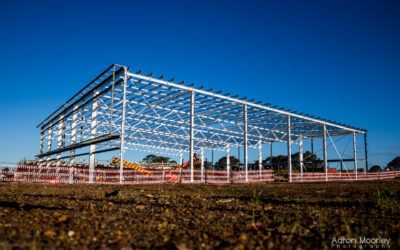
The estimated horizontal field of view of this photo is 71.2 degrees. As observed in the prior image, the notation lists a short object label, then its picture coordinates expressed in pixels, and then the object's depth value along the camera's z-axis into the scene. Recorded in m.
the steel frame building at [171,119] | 19.00
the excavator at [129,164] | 32.06
